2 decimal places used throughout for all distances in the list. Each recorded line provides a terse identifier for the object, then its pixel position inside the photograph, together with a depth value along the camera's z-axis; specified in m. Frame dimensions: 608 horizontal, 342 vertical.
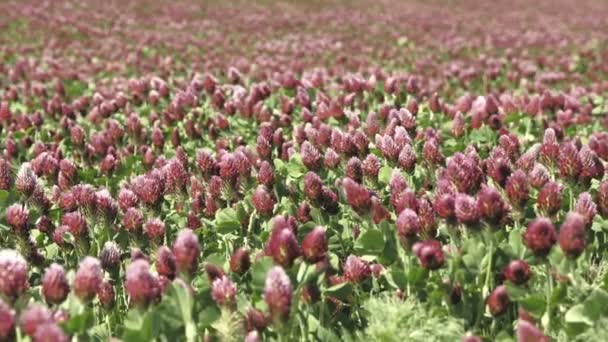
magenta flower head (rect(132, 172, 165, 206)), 3.96
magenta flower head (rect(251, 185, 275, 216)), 3.88
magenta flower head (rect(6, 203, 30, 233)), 3.58
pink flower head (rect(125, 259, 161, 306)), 2.66
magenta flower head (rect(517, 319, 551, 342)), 2.53
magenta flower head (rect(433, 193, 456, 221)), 3.16
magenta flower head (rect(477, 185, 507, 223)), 3.04
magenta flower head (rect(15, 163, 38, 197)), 4.02
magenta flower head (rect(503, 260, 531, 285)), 2.99
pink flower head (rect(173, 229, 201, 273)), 2.84
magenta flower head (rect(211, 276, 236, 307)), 2.81
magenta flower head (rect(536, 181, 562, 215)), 3.29
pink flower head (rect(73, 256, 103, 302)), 2.67
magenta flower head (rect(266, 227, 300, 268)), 2.87
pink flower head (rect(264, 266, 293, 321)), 2.68
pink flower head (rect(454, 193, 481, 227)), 3.05
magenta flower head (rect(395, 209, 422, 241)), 3.15
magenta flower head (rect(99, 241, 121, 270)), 3.46
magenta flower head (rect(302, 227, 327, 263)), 2.91
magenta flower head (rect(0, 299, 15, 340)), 2.41
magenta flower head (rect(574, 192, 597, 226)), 3.27
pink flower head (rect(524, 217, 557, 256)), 2.85
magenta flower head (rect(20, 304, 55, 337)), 2.38
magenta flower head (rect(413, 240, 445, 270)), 2.95
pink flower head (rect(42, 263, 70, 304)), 2.67
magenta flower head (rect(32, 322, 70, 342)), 2.20
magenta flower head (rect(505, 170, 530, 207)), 3.43
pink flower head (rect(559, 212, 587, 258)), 2.79
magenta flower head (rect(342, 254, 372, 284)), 3.27
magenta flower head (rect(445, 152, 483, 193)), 3.46
